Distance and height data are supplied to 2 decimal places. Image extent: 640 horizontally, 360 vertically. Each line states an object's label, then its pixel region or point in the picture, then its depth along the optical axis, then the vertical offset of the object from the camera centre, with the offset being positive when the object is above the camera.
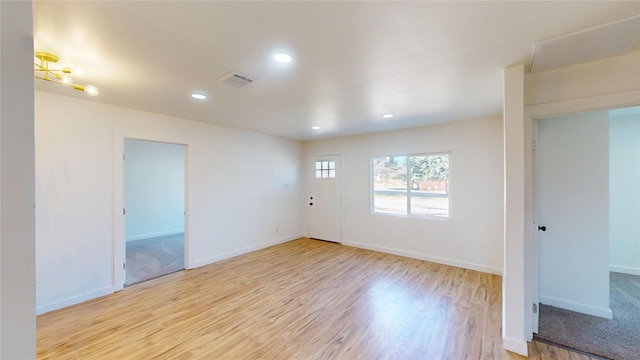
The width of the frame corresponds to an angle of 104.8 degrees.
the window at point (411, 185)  4.46 -0.12
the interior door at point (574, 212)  2.62 -0.37
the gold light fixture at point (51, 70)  1.93 +0.98
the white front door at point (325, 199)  5.73 -0.47
